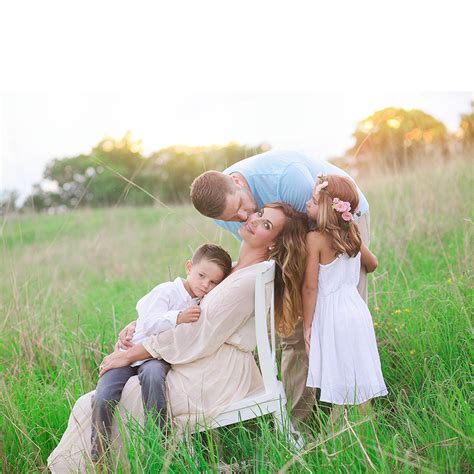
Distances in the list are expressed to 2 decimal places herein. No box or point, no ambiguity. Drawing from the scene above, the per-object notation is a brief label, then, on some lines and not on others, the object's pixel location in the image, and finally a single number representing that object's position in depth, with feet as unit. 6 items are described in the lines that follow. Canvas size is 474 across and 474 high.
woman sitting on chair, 9.89
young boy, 9.68
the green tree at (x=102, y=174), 52.16
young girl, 10.37
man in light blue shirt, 10.54
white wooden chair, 9.74
